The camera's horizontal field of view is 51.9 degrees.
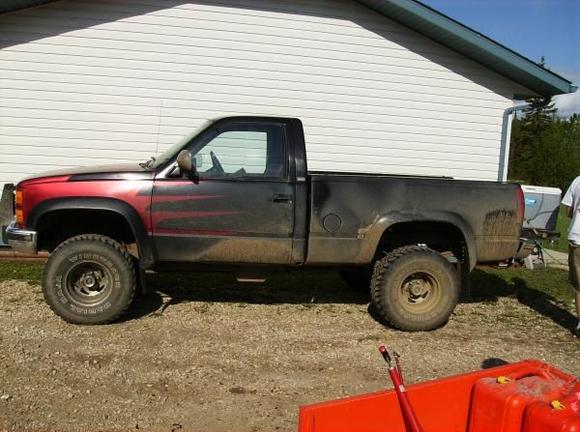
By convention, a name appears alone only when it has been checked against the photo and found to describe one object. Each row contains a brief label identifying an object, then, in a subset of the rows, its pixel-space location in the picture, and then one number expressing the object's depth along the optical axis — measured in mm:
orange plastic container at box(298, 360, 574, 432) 2830
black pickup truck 5645
